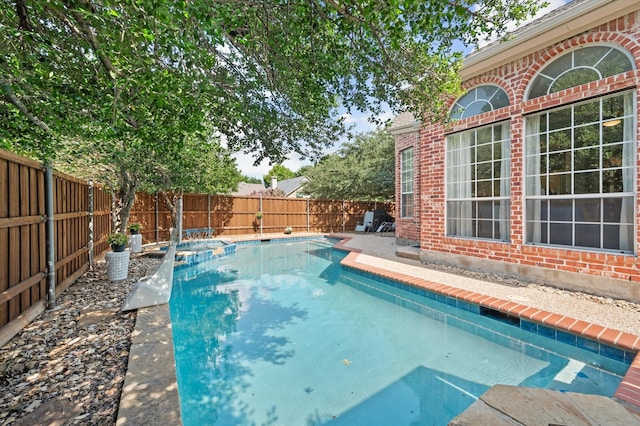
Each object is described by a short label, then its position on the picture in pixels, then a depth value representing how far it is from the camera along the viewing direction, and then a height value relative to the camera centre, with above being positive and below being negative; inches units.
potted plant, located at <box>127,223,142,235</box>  358.1 -17.9
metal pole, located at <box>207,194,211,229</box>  550.0 +8.1
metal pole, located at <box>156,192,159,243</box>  479.8 -27.5
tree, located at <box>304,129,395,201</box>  642.2 +94.6
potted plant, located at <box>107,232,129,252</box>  218.7 -21.4
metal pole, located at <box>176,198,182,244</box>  368.5 -1.4
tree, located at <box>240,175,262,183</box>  2192.2 +262.3
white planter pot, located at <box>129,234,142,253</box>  348.8 -35.9
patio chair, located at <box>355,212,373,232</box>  673.6 -26.8
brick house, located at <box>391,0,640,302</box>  164.9 +38.0
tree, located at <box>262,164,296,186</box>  1988.6 +281.5
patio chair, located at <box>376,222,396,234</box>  645.2 -32.8
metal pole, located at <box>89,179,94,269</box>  239.6 -9.4
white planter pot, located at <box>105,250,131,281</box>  212.1 -38.4
